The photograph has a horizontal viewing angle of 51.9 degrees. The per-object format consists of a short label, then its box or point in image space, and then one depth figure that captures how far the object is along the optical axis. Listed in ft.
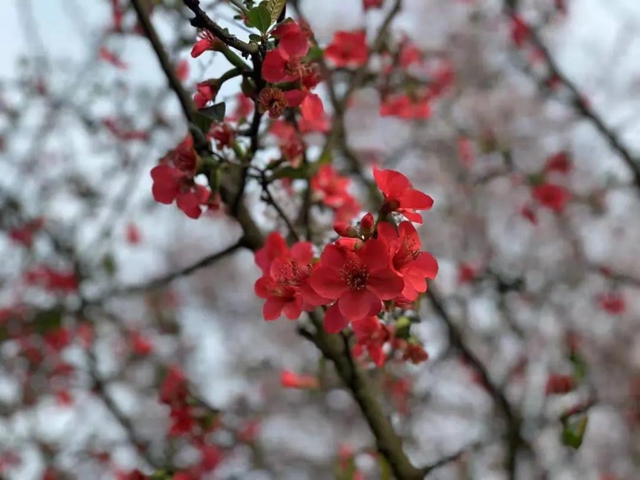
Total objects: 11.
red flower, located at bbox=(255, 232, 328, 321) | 3.57
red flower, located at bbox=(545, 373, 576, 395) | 6.70
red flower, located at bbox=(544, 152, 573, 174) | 12.71
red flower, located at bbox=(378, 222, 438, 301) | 3.38
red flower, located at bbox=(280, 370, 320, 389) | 7.48
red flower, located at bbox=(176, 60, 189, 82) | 7.88
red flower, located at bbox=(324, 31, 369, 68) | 6.77
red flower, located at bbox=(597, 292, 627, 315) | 13.57
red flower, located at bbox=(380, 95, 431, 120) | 9.45
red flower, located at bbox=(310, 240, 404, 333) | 3.22
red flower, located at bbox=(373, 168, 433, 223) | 3.54
